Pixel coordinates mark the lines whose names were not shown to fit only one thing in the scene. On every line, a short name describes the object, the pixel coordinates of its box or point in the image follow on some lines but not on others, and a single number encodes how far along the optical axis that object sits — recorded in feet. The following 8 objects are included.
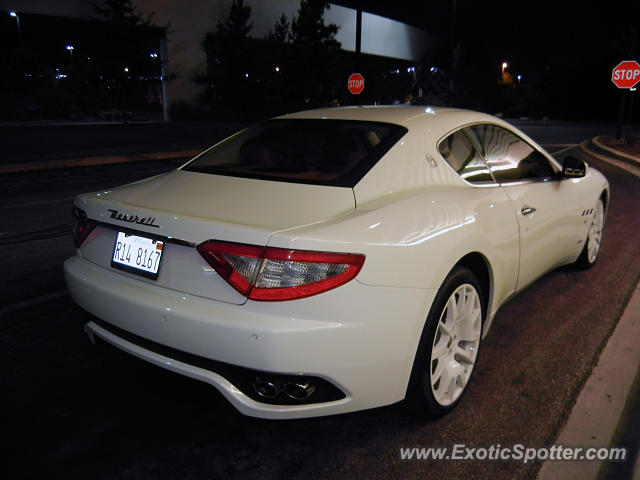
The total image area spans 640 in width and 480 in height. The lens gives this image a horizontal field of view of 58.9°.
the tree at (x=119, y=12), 67.36
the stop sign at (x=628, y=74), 67.87
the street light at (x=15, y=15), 63.02
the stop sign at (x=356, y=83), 66.64
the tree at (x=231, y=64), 82.89
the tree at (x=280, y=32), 90.79
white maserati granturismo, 7.07
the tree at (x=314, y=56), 89.71
